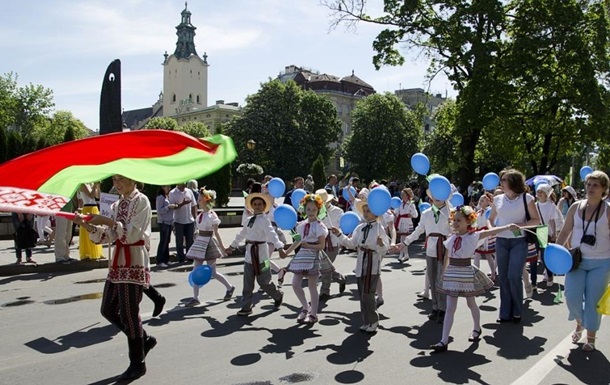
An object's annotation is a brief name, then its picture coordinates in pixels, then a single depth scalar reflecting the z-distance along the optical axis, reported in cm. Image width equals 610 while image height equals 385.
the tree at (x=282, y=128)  6169
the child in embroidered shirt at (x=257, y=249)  817
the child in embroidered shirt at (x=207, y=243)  909
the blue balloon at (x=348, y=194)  1546
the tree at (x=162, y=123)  8119
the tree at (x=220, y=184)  3156
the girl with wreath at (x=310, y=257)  768
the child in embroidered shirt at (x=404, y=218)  1496
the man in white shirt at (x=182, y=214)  1306
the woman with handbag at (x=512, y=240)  756
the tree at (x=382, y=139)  6700
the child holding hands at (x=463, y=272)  655
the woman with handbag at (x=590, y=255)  634
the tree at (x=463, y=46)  2398
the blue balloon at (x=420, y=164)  944
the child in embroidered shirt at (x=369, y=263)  715
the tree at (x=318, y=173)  4729
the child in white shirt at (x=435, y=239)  801
